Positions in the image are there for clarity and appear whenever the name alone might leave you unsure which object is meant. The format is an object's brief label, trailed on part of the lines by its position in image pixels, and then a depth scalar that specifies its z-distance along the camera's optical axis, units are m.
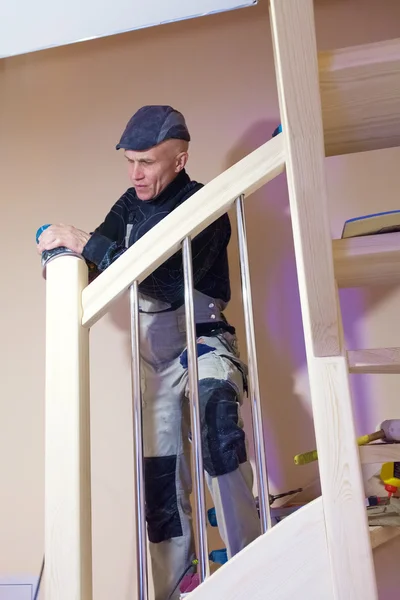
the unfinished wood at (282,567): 0.85
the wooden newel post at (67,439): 0.92
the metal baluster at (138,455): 0.94
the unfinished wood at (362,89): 0.70
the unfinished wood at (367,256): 0.89
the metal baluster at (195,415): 0.93
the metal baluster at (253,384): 0.93
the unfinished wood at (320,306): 0.63
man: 1.14
